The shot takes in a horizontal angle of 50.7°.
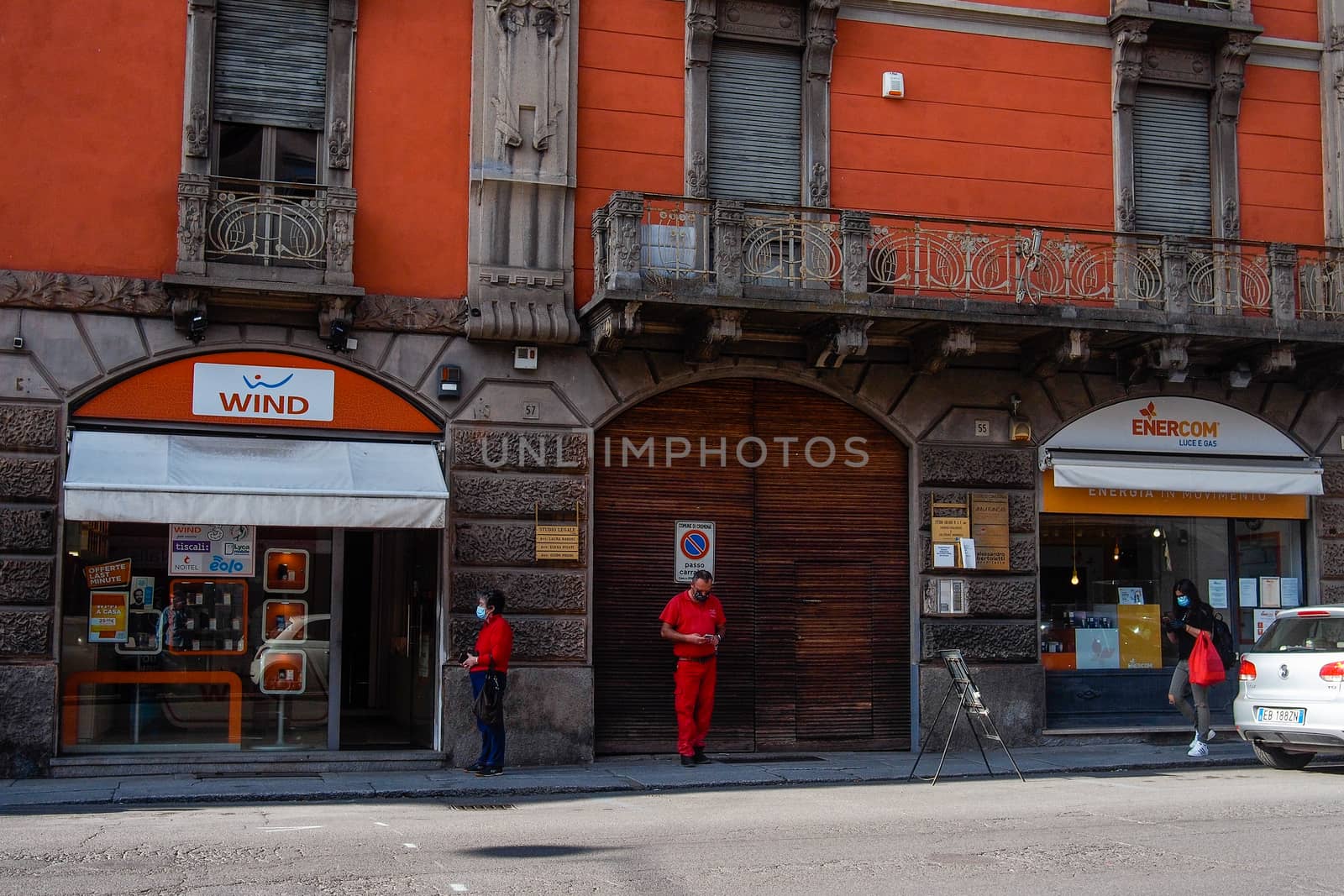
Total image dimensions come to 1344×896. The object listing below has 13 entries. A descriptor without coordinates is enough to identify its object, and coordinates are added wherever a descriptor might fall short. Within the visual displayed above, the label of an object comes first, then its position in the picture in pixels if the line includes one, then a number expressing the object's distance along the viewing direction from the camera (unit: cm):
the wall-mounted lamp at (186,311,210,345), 1305
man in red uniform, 1366
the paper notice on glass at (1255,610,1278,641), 1648
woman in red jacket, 1279
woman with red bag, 1450
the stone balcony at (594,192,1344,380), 1374
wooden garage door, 1452
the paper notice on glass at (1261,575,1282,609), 1652
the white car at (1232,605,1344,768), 1224
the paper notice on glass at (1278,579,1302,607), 1652
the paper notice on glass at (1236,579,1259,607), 1647
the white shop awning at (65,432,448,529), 1231
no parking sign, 1471
